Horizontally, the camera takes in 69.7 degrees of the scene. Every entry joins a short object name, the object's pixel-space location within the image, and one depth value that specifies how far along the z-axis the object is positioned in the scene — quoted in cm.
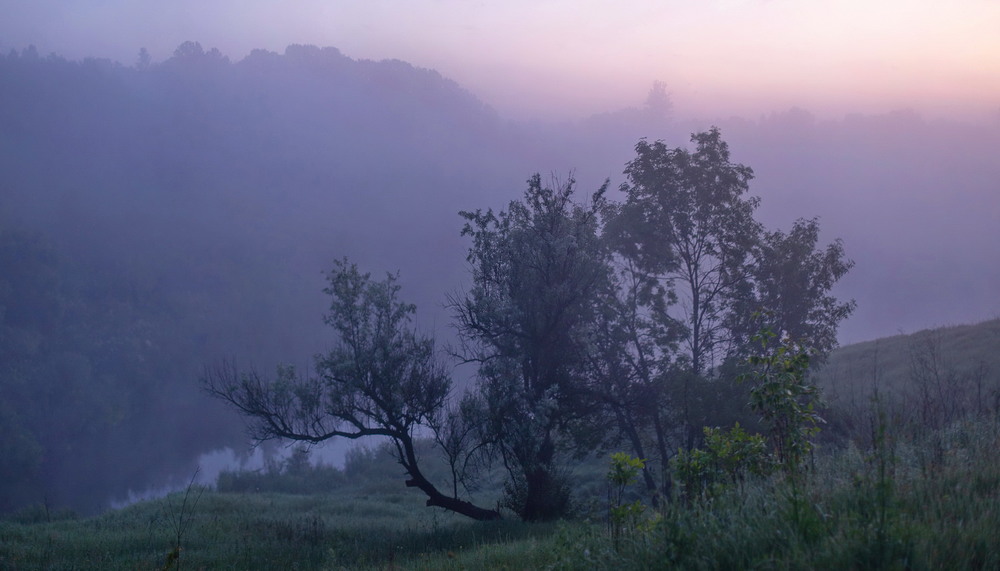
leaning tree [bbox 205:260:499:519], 1650
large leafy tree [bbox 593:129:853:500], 1980
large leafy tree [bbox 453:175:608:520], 1659
